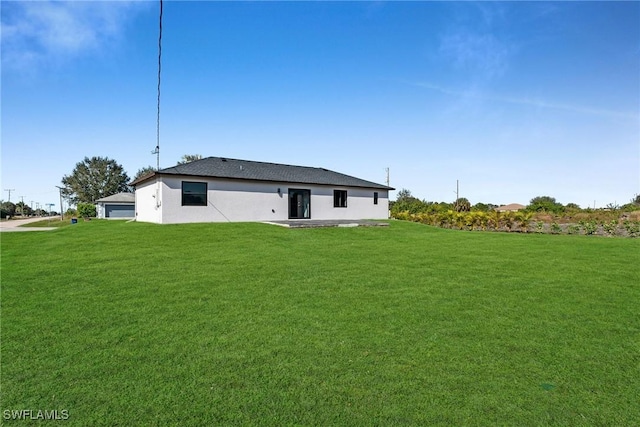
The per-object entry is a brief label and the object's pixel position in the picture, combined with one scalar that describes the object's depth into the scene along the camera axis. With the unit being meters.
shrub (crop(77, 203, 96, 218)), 39.88
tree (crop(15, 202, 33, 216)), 74.75
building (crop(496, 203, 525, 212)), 65.43
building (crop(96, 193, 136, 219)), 36.22
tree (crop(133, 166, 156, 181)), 68.06
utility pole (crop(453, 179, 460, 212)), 38.22
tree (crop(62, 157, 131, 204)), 64.88
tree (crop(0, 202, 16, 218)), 55.00
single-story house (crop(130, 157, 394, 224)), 16.33
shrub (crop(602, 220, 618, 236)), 16.73
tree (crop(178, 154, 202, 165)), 53.58
